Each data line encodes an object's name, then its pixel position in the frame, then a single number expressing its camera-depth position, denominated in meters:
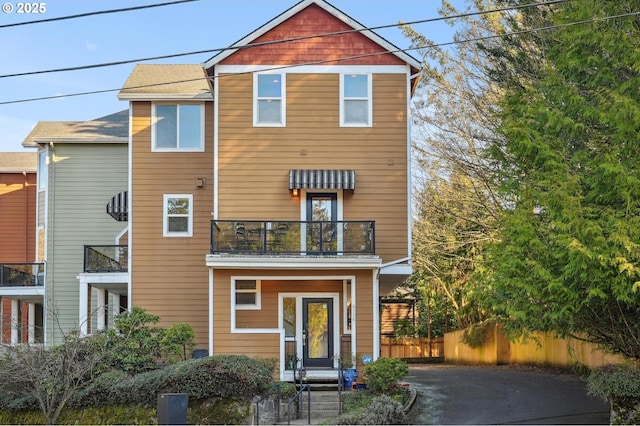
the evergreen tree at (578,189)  15.23
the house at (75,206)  28.84
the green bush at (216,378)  19.05
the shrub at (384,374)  20.80
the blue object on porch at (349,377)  22.12
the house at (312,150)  24.19
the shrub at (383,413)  17.62
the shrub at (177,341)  22.52
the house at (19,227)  32.47
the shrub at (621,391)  15.67
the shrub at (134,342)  20.77
